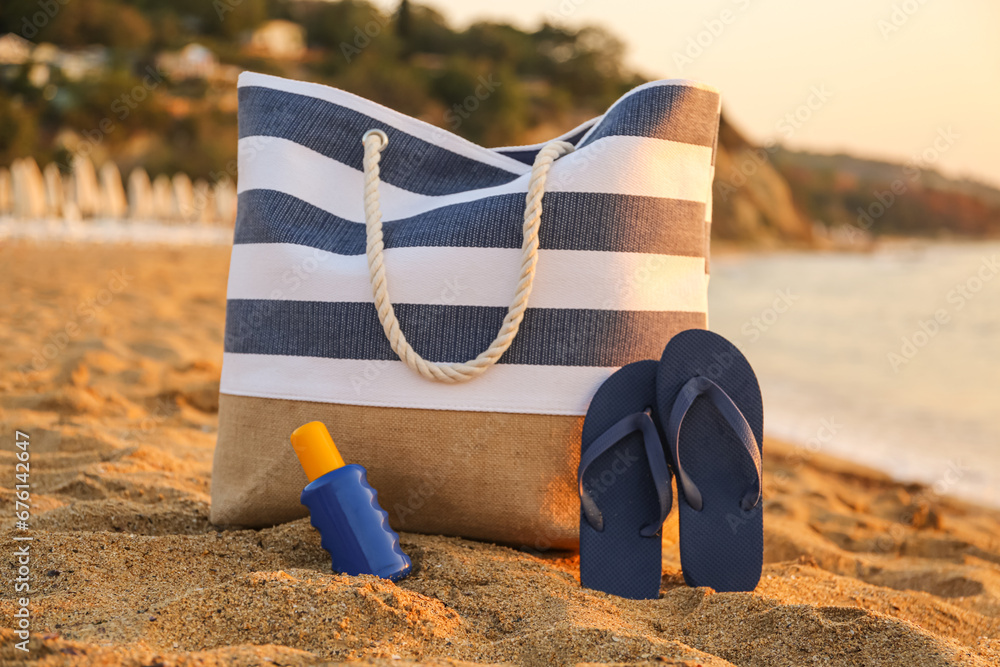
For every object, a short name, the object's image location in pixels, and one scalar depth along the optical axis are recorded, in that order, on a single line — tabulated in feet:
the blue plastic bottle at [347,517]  4.10
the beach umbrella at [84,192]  38.70
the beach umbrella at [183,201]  44.21
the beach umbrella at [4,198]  36.09
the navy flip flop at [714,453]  4.43
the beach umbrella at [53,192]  37.35
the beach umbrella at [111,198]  39.93
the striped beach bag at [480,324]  4.63
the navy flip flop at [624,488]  4.40
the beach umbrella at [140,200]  41.60
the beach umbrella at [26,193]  33.40
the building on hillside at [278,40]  119.14
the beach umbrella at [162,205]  44.80
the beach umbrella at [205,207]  47.50
